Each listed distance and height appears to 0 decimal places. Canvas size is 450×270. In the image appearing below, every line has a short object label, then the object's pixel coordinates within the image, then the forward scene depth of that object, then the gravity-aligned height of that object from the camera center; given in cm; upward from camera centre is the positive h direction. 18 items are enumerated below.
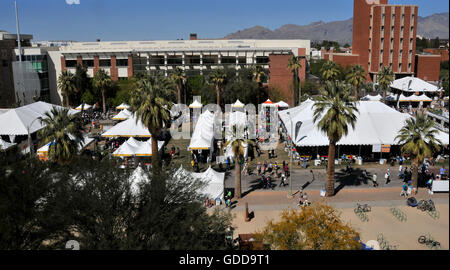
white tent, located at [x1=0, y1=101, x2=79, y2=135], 4244 -615
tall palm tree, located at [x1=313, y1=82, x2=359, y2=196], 2572 -311
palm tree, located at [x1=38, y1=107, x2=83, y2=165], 2591 -477
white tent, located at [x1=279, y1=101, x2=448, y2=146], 3450 -581
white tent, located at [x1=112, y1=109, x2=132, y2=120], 5081 -650
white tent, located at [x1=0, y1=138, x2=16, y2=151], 3586 -743
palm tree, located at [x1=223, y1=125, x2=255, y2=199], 2620 -548
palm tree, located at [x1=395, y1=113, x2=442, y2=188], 2653 -520
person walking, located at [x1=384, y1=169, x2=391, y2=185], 2975 -847
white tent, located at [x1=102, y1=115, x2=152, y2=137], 4056 -686
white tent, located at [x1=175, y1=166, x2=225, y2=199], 2586 -785
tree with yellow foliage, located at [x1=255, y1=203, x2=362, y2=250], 1491 -663
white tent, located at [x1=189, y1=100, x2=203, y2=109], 5850 -599
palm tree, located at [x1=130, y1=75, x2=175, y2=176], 2845 -303
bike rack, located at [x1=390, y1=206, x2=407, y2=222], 2311 -903
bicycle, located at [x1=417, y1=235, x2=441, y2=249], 1740 -822
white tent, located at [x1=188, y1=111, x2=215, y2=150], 3500 -667
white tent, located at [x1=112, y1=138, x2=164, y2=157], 3347 -726
